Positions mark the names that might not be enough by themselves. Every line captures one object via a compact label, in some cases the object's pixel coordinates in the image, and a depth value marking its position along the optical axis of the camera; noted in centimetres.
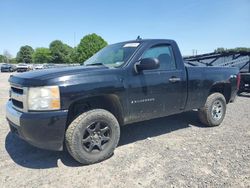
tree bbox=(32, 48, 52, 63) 6454
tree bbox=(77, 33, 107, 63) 4579
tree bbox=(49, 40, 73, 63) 5989
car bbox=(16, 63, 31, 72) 2763
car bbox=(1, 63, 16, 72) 2862
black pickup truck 248
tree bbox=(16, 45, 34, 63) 7412
